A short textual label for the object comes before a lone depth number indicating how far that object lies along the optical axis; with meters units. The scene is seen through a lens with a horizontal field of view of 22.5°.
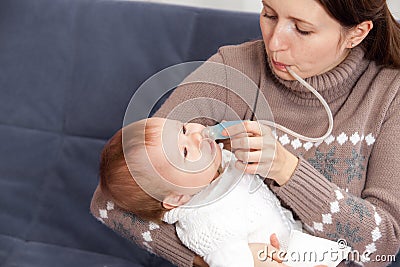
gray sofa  1.51
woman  1.18
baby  1.17
